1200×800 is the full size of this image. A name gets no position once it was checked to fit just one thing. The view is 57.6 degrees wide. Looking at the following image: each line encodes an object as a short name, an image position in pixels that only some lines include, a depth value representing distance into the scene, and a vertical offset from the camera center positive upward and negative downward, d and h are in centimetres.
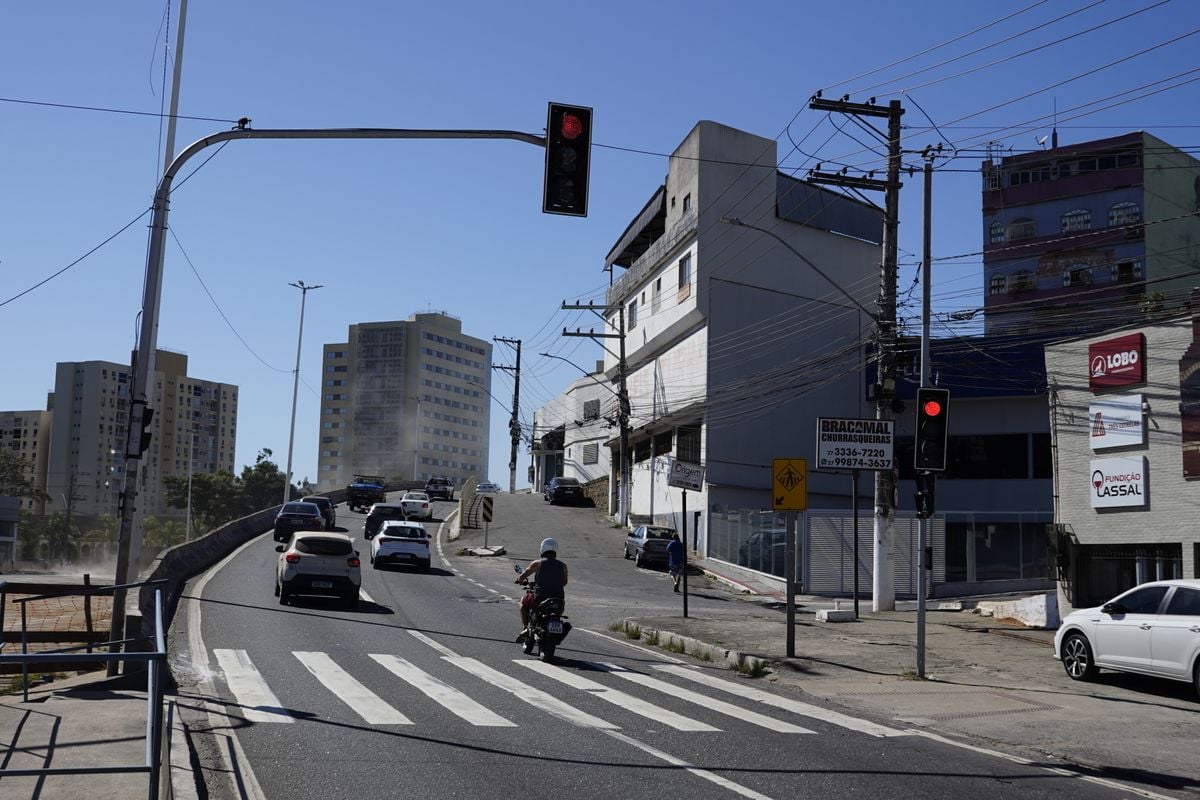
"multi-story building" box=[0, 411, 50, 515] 16938 +1057
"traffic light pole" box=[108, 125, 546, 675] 1327 +289
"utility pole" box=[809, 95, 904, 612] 2606 +407
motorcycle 1534 -149
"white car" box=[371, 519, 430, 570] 3347 -95
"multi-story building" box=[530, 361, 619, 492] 7144 +650
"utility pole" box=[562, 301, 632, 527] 5432 +589
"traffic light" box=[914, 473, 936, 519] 1521 +52
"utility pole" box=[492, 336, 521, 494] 9108 +774
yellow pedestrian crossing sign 1709 +67
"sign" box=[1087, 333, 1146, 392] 2069 +340
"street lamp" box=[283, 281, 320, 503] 7001 +851
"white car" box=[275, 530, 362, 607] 2253 -114
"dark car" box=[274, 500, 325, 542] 4334 -25
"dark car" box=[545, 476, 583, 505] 6719 +175
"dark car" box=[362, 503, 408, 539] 4388 -1
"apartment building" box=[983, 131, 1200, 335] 5944 +1786
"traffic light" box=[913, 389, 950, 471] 1503 +139
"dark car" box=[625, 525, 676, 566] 3950 -78
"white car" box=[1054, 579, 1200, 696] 1364 -129
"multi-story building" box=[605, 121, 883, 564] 4759 +908
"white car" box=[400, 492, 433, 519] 5535 +40
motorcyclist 1549 -78
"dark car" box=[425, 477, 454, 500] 8394 +205
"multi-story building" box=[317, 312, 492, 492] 18162 +1952
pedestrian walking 3200 -106
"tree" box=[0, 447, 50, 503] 8969 +209
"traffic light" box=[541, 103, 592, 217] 1272 +418
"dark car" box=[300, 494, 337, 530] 4945 +20
